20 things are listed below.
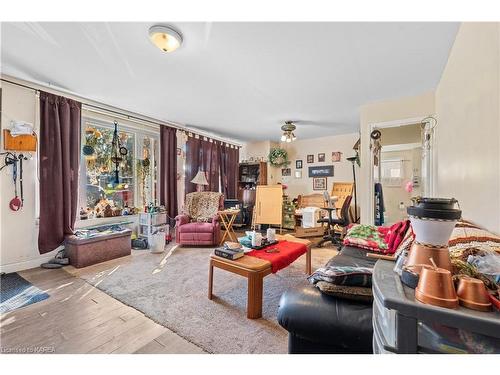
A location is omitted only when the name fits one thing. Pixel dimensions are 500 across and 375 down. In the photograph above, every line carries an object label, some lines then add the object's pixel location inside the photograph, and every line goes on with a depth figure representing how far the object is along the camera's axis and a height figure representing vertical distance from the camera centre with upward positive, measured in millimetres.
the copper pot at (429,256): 736 -242
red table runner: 2018 -666
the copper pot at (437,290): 572 -279
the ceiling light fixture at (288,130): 4385 +1134
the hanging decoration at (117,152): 3764 +617
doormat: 1944 -1027
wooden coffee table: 1792 -725
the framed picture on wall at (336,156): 5277 +719
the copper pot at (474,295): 560 -287
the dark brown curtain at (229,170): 5648 +446
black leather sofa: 1042 -674
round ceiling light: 1703 +1201
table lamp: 4711 +166
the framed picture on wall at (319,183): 5516 +79
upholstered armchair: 3852 -630
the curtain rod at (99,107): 2689 +1258
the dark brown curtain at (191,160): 4770 +583
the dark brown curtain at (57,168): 2850 +258
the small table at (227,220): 4074 -647
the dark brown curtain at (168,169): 4301 +356
